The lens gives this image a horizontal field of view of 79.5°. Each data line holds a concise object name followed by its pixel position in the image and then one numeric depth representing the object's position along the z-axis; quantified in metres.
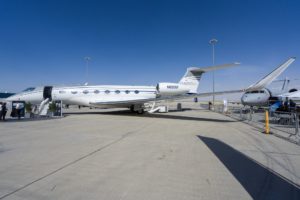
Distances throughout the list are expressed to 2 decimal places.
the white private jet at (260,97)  18.94
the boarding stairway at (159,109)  20.64
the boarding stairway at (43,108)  16.55
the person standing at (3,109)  13.20
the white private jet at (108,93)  17.45
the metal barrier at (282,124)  8.20
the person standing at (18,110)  14.27
